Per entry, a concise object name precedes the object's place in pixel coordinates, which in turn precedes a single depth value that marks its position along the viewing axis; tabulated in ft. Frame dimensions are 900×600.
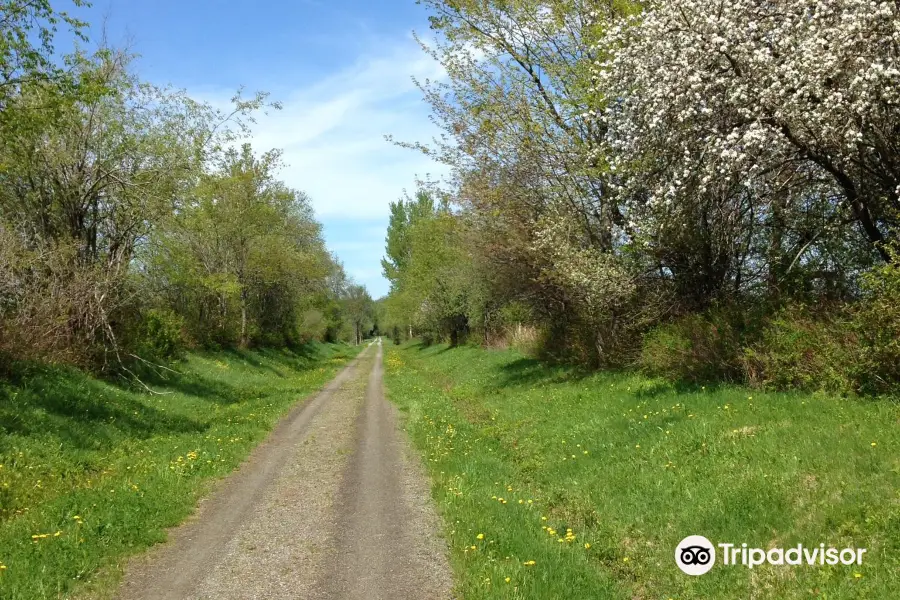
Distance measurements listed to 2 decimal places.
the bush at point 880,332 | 28.71
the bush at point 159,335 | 74.18
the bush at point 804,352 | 32.53
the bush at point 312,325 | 196.03
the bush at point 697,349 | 41.86
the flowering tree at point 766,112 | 30.99
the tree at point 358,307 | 370.94
